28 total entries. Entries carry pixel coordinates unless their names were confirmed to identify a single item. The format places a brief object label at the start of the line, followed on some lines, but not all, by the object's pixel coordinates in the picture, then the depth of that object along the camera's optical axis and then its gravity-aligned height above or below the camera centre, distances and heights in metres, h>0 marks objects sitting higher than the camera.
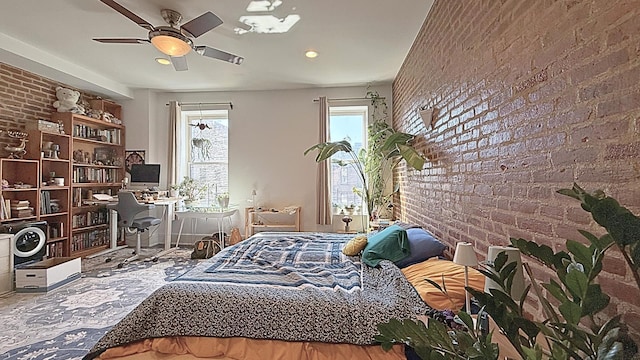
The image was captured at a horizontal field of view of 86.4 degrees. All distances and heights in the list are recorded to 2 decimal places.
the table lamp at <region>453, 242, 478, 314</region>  1.48 -0.33
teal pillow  2.46 -0.50
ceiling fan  2.76 +1.29
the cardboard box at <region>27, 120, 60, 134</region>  4.30 +0.70
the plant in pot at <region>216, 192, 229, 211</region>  5.36 -0.33
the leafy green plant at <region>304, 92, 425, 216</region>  4.39 +0.27
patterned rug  2.38 -1.14
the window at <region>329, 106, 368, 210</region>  5.59 +0.68
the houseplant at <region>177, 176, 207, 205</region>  5.68 -0.15
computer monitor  5.46 +0.07
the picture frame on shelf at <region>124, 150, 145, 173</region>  5.73 +0.39
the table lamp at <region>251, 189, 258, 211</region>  5.64 -0.30
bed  1.71 -0.73
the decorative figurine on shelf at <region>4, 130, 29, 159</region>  4.08 +0.41
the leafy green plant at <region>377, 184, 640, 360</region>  0.58 -0.26
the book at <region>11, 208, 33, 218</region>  4.02 -0.39
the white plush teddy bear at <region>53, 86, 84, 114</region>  4.75 +1.12
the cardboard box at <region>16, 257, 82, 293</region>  3.41 -0.98
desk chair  4.59 -0.42
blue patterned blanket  2.08 -0.61
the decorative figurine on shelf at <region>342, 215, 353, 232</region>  5.21 -0.62
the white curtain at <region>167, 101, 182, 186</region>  5.64 +0.67
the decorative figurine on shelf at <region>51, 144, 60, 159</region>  4.52 +0.39
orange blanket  1.69 -0.86
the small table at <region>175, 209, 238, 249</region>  5.12 -0.53
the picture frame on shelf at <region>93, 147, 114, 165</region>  5.49 +0.41
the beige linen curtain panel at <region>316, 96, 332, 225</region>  5.35 -0.09
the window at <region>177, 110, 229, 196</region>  5.87 +0.49
